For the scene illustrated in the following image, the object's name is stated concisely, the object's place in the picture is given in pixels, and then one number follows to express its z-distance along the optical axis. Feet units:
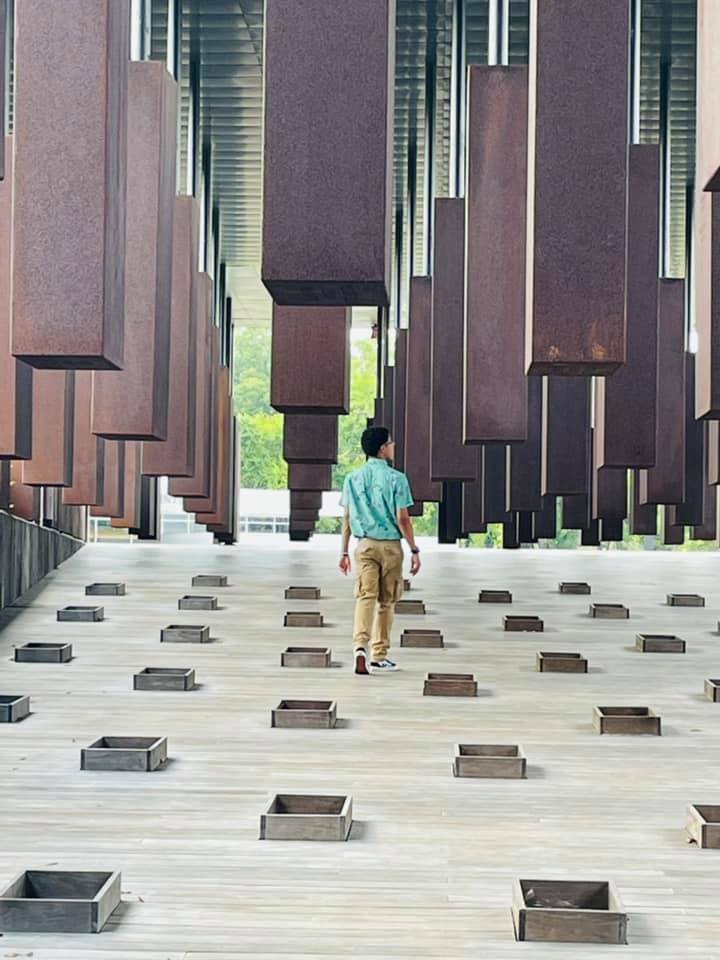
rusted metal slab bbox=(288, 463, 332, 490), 41.19
